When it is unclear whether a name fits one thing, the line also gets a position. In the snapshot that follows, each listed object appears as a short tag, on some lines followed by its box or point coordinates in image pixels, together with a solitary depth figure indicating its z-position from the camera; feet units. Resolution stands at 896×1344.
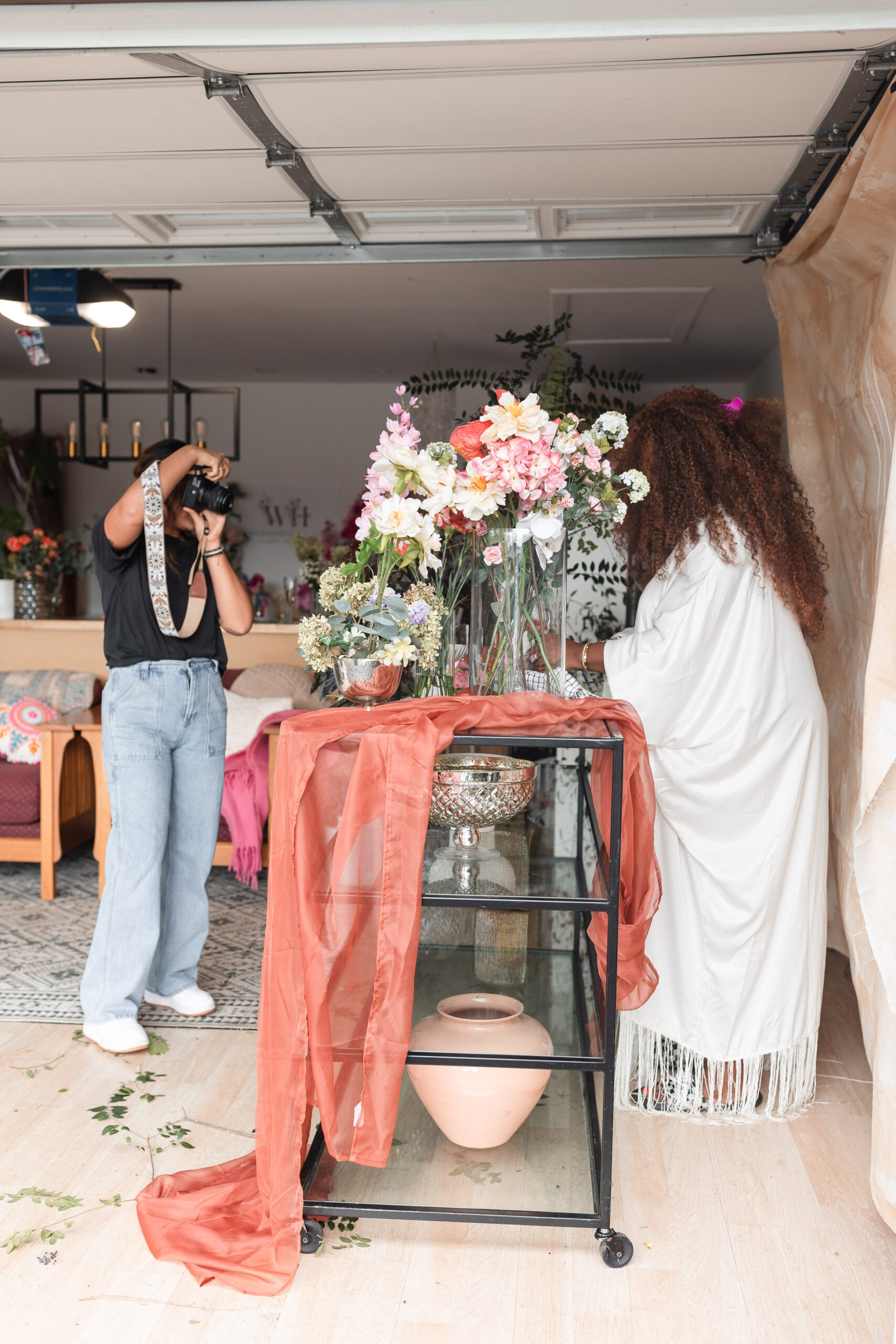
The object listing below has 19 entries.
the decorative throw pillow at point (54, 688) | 14.96
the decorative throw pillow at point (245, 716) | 13.61
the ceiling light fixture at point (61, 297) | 12.53
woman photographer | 8.48
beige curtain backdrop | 5.77
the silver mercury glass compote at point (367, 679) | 6.03
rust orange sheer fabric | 5.56
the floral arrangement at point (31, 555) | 16.29
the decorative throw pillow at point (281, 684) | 14.42
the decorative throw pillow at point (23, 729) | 13.50
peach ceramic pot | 6.04
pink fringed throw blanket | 12.89
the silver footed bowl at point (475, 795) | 5.94
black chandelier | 16.25
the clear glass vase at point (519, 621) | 6.37
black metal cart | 5.61
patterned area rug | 9.35
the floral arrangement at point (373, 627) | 5.92
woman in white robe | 7.38
